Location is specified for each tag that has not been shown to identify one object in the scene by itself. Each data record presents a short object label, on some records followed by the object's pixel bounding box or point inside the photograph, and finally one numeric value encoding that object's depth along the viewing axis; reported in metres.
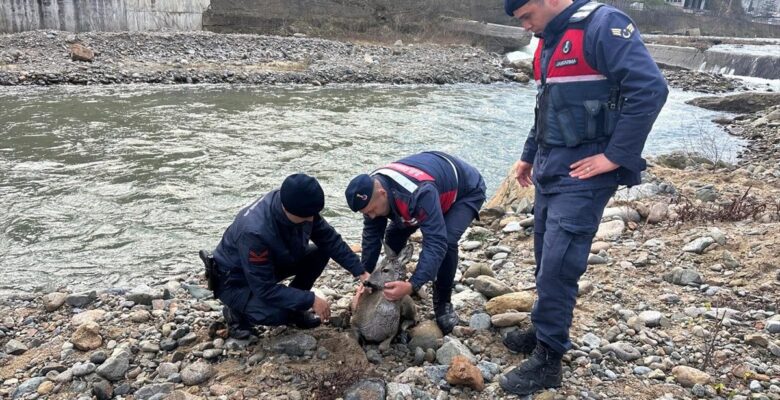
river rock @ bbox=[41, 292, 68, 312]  4.80
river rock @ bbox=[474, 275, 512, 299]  4.49
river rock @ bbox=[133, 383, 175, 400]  3.32
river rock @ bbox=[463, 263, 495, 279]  5.00
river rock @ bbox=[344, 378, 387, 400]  3.19
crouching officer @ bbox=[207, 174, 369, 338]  3.46
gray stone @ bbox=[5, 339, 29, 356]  3.99
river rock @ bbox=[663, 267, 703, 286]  4.58
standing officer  2.78
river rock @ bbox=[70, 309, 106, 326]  4.45
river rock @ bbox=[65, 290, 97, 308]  4.86
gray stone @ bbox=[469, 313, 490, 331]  4.02
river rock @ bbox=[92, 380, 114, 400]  3.34
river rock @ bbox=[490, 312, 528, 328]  3.95
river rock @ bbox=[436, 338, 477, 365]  3.60
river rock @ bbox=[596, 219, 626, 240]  5.95
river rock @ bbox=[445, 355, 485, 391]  3.28
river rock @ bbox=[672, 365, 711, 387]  3.24
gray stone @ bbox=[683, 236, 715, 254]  5.13
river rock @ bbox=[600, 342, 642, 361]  3.57
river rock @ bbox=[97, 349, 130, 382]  3.55
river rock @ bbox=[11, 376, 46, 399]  3.42
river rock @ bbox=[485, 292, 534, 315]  4.14
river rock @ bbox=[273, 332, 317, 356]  3.76
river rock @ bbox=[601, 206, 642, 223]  6.36
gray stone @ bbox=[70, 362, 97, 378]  3.57
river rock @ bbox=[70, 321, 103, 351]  3.94
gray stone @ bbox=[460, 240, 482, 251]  6.21
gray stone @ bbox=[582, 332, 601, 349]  3.71
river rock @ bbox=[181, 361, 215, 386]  3.46
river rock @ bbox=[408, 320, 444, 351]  3.81
